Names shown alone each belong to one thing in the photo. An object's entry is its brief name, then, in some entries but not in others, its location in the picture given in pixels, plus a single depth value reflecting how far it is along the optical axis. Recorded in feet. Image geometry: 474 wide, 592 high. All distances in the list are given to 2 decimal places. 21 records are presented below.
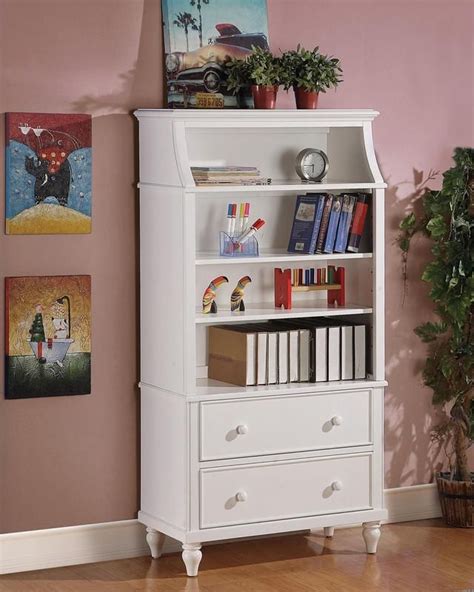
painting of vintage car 14.82
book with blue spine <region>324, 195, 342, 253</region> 14.94
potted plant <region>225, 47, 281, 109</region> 14.46
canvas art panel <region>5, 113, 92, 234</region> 14.20
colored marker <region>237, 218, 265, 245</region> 14.76
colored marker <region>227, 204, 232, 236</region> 14.83
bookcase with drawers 14.12
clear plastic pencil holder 14.67
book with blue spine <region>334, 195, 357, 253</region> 14.99
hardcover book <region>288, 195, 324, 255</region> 14.94
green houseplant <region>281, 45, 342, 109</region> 14.66
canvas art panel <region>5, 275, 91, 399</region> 14.34
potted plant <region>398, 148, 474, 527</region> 16.07
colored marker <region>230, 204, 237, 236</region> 14.84
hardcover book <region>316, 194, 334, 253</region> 14.94
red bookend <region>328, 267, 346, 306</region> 15.42
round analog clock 15.19
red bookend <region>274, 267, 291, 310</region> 15.10
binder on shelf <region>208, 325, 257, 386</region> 14.55
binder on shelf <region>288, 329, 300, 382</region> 14.84
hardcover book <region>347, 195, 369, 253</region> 15.03
